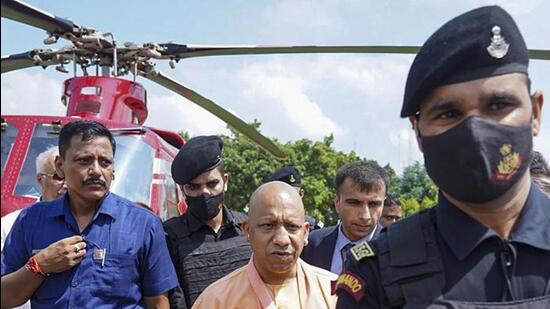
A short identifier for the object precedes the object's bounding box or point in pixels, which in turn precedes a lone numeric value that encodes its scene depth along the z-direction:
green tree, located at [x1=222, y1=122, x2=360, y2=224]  28.77
